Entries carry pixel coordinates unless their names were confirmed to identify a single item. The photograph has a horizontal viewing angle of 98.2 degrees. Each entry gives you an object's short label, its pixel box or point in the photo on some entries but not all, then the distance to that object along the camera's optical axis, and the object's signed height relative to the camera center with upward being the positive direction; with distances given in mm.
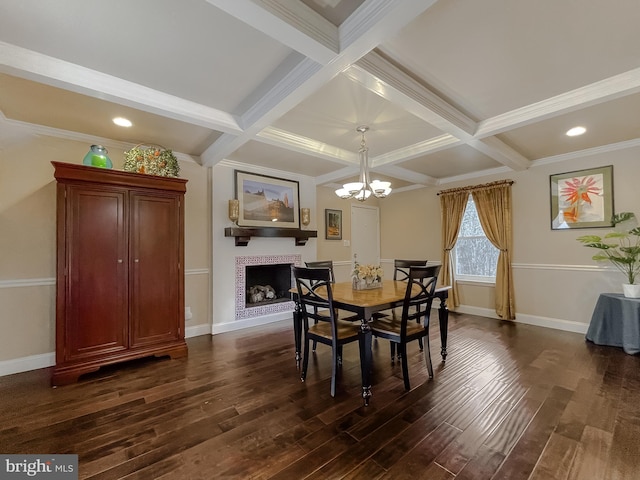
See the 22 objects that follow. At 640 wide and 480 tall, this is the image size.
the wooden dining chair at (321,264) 3462 -272
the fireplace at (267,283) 4453 -674
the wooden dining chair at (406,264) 3613 -287
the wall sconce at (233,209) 3881 +495
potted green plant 3176 -82
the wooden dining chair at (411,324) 2283 -754
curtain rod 4324 +912
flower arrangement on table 2750 -343
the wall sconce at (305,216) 4680 +463
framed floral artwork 3561 +560
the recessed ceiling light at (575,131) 3016 +1211
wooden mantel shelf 3883 +161
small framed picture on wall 5395 +377
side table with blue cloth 2951 -938
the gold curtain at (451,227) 4812 +262
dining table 2101 -517
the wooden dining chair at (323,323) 2223 -684
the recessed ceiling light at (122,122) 2678 +1224
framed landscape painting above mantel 4094 +680
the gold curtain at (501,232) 4273 +138
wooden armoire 2478 -222
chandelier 2941 +599
